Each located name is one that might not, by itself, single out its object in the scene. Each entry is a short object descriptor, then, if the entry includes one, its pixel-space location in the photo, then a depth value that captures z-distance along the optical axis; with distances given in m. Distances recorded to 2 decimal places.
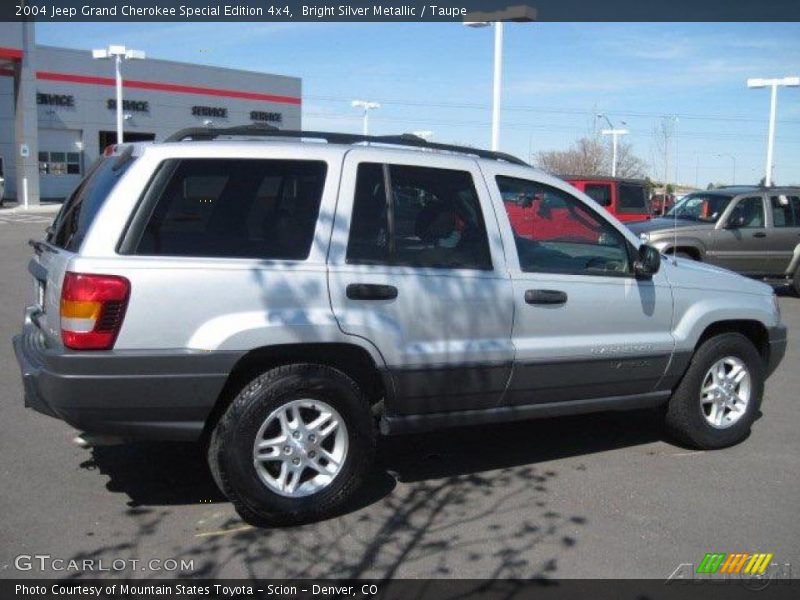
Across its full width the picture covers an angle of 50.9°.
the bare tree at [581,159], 42.09
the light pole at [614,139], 38.05
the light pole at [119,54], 29.61
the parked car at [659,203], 19.01
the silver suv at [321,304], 4.02
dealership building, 45.75
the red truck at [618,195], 16.45
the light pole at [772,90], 26.20
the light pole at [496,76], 18.69
